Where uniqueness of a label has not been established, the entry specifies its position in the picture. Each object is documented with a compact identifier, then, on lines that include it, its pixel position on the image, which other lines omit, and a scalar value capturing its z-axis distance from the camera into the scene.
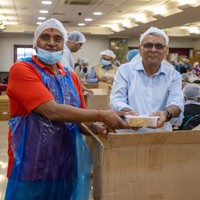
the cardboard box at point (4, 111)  8.20
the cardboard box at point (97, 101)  3.44
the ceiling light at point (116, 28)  13.17
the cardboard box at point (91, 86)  5.03
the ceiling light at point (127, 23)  11.63
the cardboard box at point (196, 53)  16.33
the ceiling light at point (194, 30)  14.49
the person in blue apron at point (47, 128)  1.38
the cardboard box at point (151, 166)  1.16
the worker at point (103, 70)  5.57
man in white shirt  1.94
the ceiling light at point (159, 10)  9.14
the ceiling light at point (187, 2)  7.71
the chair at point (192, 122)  3.19
